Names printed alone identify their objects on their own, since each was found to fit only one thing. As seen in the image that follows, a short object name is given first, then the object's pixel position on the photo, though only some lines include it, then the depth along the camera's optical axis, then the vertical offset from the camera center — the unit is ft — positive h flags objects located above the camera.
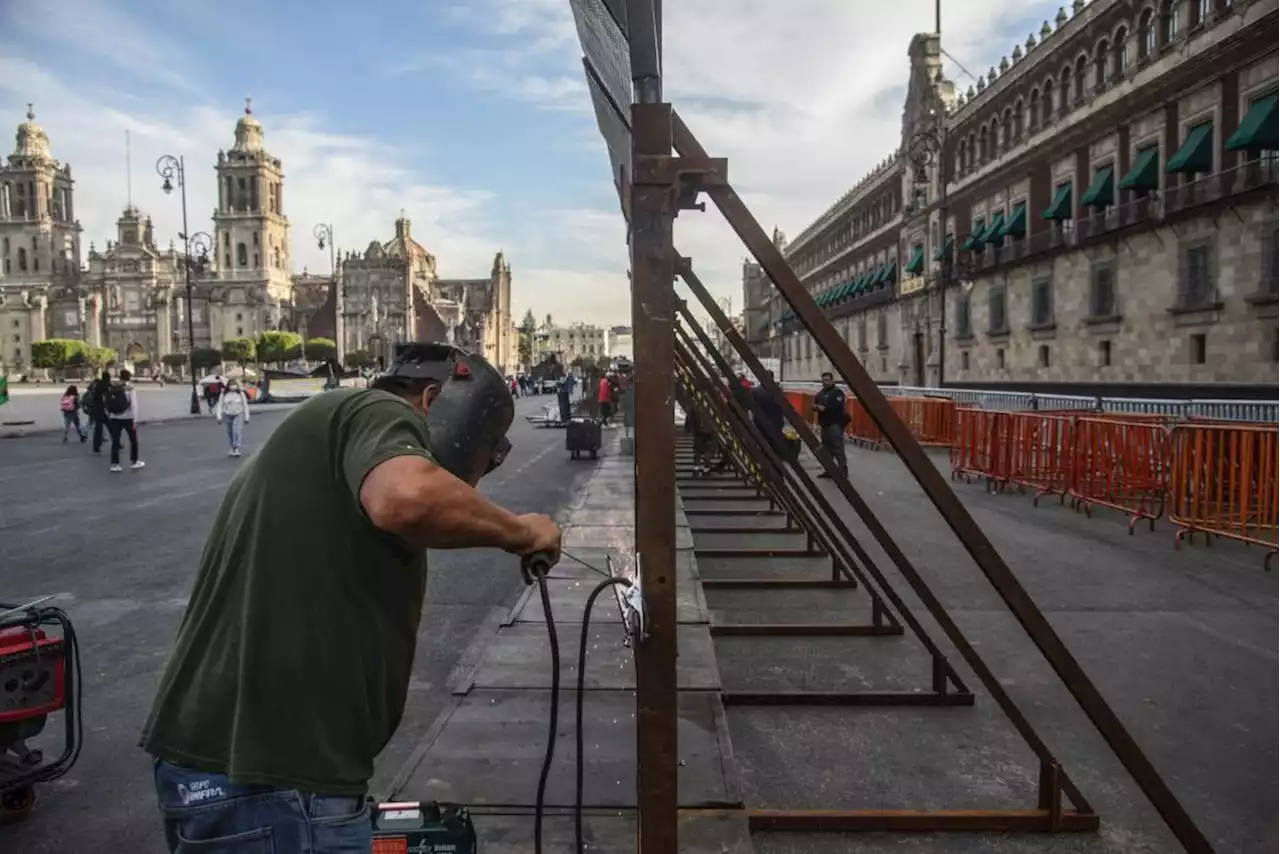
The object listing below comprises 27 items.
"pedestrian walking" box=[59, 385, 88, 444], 79.36 -1.40
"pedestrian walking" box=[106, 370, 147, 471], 53.88 -1.03
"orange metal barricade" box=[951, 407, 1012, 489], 46.91 -3.29
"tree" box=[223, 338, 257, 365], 321.73 +14.21
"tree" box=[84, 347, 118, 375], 297.96 +12.15
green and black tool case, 7.72 -3.68
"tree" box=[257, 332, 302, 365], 318.45 +14.71
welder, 6.12 -1.64
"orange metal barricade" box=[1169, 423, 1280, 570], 30.17 -3.45
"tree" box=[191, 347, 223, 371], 309.22 +11.13
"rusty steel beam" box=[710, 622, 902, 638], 20.76 -5.49
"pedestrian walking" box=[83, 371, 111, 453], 58.80 -0.61
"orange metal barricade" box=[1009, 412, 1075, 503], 41.86 -3.31
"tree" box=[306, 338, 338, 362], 329.31 +14.36
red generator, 12.06 -3.96
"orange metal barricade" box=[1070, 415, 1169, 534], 36.22 -3.44
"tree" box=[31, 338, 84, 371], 304.30 +12.79
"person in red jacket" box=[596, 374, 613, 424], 97.04 -1.20
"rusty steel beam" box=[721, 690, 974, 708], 16.51 -5.59
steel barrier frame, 8.36 -0.41
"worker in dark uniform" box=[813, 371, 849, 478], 46.75 -1.50
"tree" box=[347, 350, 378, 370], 321.52 +11.58
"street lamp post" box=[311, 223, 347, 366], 373.20 +29.24
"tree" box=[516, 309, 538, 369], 423.23 +24.24
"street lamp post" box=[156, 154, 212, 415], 131.82 +23.41
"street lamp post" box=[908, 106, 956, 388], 138.41 +33.80
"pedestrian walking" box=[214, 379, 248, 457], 62.07 -1.38
